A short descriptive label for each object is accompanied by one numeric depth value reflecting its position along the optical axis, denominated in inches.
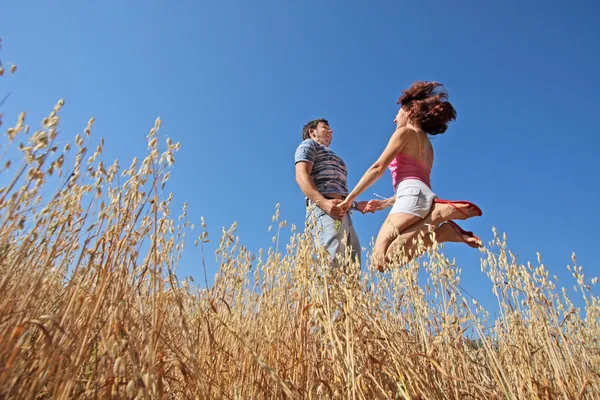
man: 97.3
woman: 92.4
